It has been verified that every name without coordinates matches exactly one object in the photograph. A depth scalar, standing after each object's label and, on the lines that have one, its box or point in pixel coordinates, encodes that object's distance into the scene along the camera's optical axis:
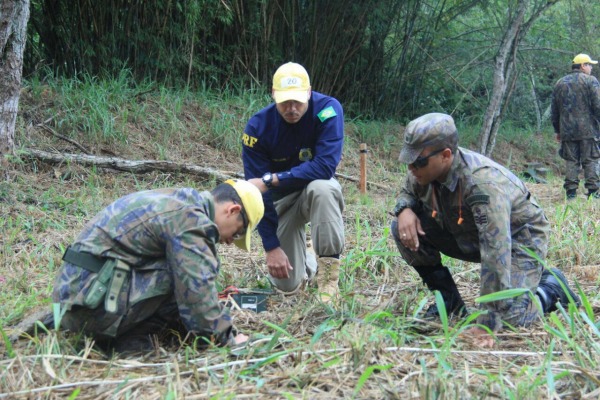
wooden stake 7.67
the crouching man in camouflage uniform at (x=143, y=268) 2.76
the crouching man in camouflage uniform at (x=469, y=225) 3.13
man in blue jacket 3.92
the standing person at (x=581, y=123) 8.57
